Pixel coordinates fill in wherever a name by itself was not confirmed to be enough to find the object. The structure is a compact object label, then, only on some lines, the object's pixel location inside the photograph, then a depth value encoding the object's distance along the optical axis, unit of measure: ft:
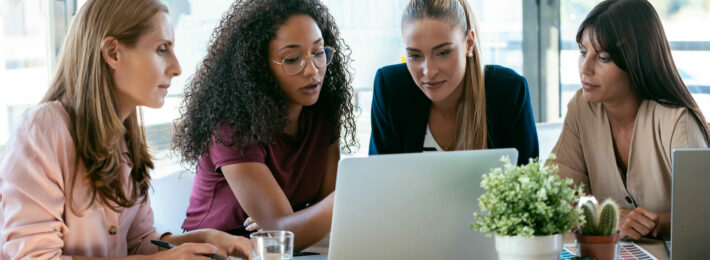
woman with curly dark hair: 6.63
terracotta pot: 4.35
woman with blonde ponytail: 7.11
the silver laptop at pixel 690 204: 4.48
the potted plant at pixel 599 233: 4.35
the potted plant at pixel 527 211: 4.02
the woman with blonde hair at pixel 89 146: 4.71
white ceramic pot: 4.07
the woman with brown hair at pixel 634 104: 6.45
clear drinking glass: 4.55
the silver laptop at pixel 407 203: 4.28
